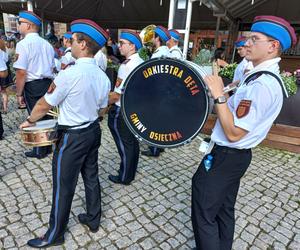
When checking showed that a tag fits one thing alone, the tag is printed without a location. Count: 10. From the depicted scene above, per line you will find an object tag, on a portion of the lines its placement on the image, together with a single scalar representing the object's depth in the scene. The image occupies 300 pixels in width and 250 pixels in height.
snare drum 2.34
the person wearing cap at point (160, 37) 4.38
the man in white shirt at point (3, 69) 4.40
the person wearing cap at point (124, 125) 3.11
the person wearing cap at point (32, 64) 3.69
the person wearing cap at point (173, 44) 4.39
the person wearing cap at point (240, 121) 1.56
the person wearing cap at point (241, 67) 4.25
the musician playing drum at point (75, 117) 2.05
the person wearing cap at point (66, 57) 5.17
